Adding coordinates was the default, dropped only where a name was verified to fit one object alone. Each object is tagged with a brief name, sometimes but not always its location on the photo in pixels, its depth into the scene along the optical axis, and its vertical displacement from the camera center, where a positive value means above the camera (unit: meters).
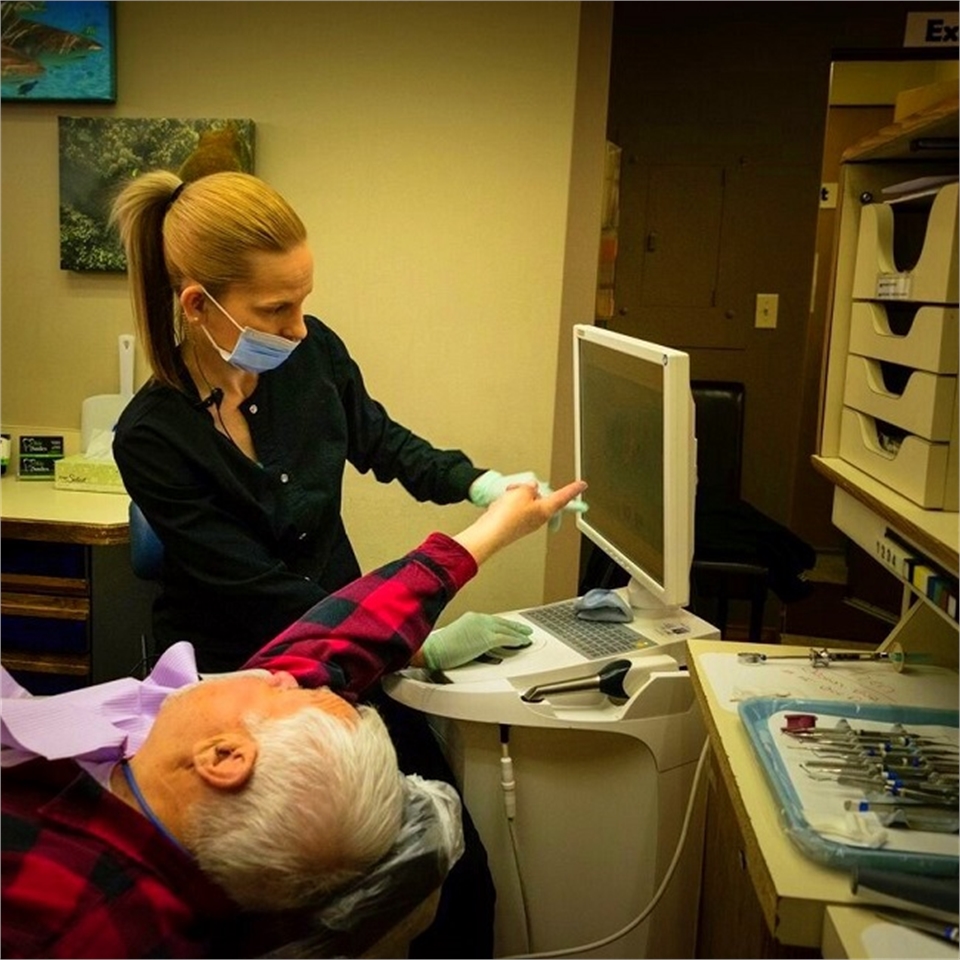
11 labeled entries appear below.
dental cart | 1.51 -0.71
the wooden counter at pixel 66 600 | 2.26 -0.66
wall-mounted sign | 3.10 +1.01
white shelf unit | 1.09 -0.02
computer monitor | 1.43 -0.19
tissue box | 2.49 -0.41
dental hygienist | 1.52 -0.18
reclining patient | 0.83 -0.44
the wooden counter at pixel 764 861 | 0.87 -0.47
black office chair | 2.87 -0.54
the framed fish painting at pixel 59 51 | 2.48 +0.64
